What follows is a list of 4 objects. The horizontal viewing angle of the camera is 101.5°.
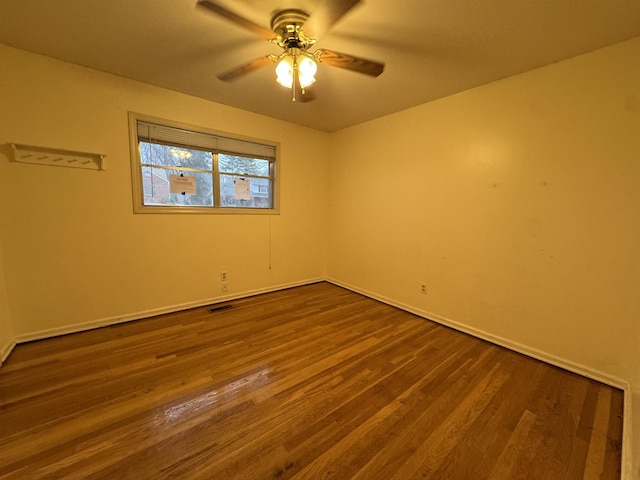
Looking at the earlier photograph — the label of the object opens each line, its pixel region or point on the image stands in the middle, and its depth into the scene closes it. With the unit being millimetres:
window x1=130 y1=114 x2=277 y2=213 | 2635
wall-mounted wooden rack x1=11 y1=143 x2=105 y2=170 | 2076
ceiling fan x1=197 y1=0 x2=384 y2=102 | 1494
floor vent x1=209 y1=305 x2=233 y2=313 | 2973
